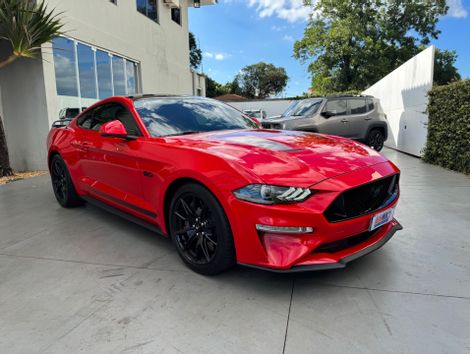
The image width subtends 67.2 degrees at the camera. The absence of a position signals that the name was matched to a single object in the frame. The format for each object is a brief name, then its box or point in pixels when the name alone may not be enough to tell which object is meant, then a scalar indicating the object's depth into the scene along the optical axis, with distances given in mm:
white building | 8070
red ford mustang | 2283
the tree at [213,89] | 43681
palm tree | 6480
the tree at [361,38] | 31438
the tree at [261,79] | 63375
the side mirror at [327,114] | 9103
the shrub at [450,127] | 6637
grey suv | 8883
